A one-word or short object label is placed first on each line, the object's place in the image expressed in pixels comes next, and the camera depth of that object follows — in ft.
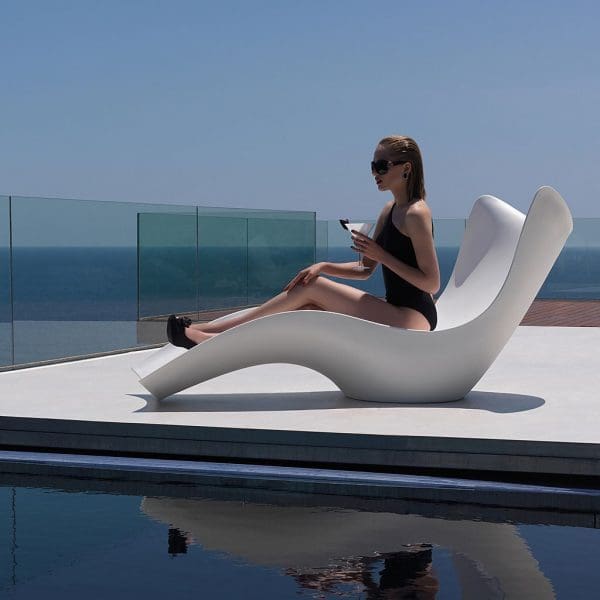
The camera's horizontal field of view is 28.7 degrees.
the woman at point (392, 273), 19.56
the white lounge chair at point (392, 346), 19.15
